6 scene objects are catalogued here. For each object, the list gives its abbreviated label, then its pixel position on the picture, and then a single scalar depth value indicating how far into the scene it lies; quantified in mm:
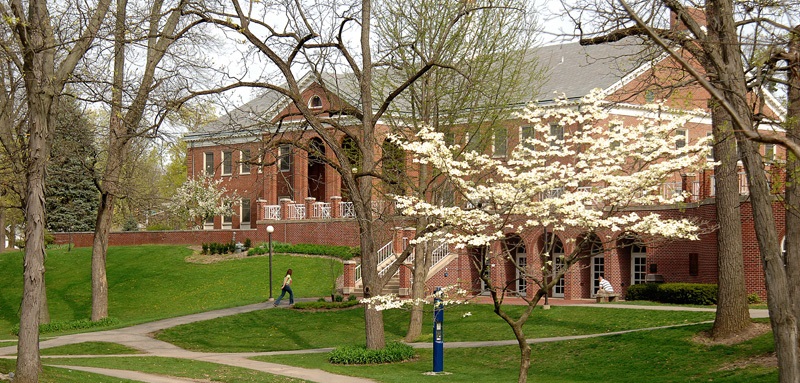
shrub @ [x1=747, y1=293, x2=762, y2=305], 28467
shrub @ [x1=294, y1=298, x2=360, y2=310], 32188
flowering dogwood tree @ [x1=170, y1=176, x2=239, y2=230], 54844
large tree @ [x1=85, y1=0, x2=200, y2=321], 22470
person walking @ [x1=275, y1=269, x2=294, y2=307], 33125
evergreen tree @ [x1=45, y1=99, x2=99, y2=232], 54625
